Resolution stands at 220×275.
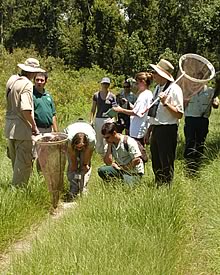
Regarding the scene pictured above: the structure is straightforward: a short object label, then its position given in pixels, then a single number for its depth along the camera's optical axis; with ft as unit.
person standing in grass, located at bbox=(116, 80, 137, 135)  28.99
